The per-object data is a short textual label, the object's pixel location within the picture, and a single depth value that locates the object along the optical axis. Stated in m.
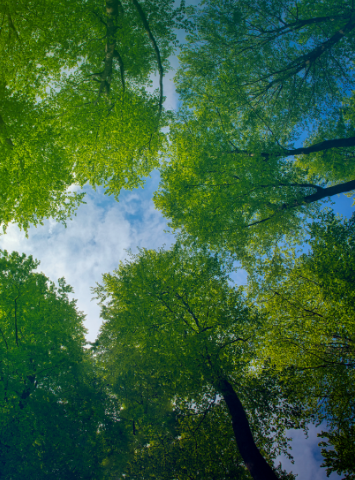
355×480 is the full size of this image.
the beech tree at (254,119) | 9.96
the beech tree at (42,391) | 10.43
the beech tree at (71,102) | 7.50
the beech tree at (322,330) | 8.26
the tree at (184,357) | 9.98
